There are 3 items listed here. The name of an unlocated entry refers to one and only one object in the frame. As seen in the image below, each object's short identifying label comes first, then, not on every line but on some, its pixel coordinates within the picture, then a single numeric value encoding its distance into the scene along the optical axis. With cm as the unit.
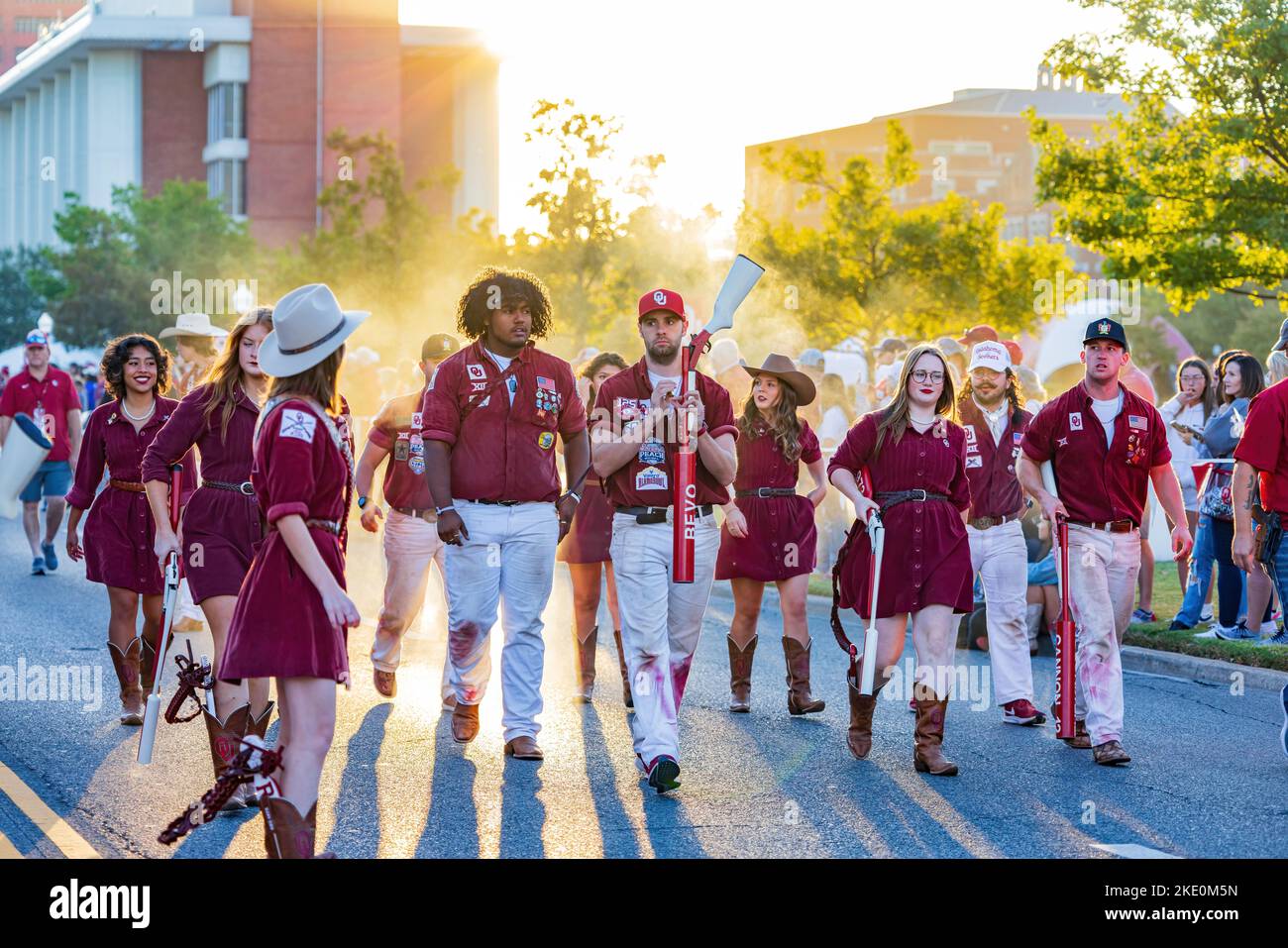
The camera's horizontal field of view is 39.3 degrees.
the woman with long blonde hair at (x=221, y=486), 739
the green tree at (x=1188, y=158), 1772
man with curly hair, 821
